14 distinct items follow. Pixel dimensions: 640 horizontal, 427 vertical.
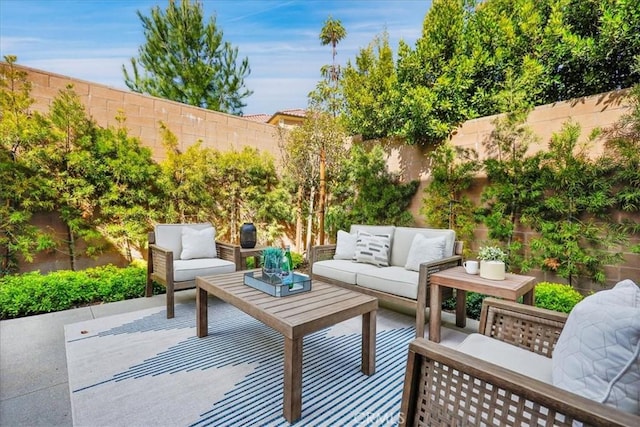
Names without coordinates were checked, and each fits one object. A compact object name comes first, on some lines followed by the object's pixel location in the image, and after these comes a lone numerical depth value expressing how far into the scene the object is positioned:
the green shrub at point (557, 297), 2.98
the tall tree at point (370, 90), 5.14
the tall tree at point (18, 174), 3.51
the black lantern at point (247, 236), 4.27
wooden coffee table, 1.71
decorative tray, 2.33
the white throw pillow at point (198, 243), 3.85
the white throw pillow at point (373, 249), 3.58
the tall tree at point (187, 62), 7.83
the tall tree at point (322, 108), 5.37
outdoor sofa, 2.86
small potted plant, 2.58
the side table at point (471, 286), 2.37
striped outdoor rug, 1.74
